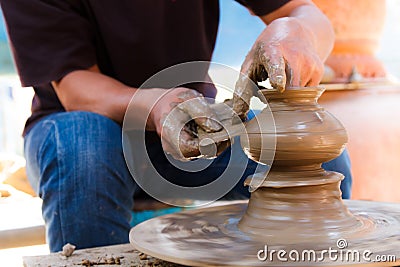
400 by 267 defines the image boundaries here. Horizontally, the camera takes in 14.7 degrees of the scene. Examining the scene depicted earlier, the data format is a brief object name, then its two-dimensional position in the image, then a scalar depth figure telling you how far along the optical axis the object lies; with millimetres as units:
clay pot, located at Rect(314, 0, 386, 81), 3483
